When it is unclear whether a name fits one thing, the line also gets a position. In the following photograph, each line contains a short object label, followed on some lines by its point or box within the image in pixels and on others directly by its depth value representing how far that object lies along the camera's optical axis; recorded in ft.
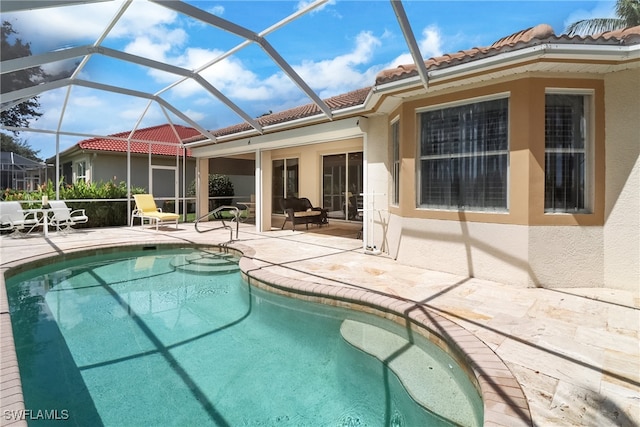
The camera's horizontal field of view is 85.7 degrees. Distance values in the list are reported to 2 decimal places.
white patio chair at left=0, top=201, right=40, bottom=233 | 35.68
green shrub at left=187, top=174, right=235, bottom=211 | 65.41
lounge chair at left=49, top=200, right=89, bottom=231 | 39.42
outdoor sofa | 41.37
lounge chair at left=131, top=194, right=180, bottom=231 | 41.93
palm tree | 84.41
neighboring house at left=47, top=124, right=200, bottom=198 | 56.03
